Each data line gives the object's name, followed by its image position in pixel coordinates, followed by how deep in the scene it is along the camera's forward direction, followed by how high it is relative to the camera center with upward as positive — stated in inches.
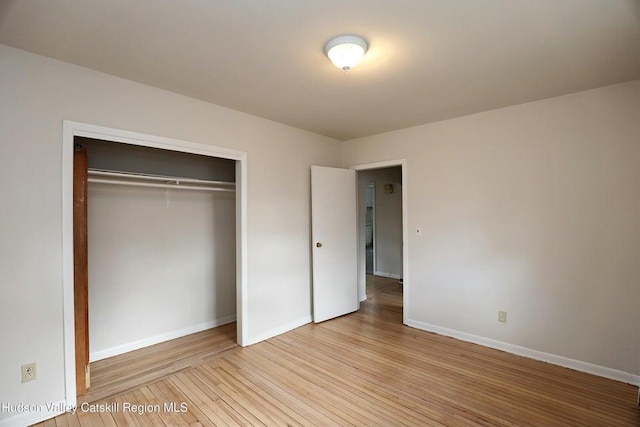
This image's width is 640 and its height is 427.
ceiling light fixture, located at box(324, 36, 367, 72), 70.0 +39.6
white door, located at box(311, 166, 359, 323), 148.1 -14.4
